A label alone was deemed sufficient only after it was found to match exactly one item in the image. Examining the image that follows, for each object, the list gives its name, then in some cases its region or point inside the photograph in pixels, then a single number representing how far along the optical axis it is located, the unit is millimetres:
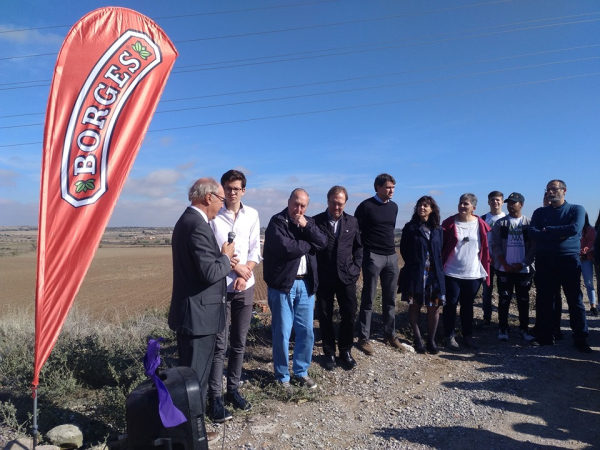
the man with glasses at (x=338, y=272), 4855
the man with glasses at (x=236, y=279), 3893
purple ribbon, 2338
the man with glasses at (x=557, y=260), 5500
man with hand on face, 4246
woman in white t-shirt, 5695
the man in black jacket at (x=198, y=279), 3145
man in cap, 6039
